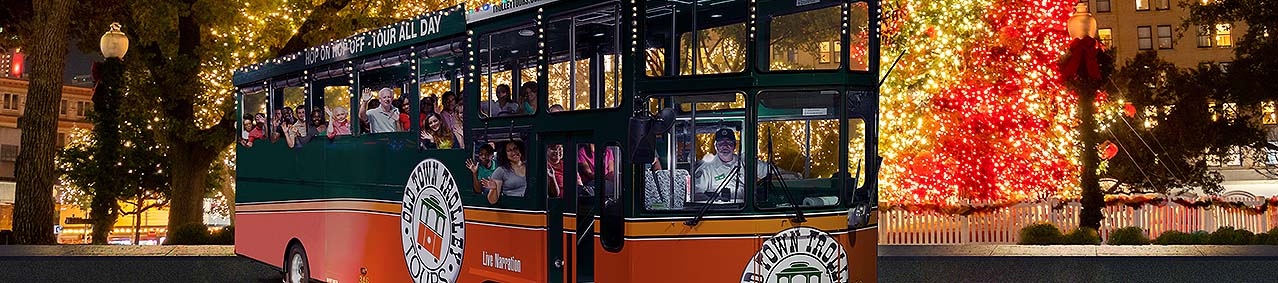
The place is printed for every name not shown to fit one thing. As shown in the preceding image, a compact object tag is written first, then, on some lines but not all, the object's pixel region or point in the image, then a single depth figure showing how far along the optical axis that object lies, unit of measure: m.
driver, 10.74
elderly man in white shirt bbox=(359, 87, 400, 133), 14.56
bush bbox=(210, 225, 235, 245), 24.28
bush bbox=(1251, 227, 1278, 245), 21.28
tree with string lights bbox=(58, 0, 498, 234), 26.30
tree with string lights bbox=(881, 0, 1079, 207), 29.41
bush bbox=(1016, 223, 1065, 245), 22.48
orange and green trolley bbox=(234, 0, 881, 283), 10.68
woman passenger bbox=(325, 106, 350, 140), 15.72
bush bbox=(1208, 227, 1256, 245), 21.09
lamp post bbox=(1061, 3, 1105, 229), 23.66
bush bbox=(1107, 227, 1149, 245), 21.39
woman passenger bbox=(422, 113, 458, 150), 13.27
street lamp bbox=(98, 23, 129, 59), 24.66
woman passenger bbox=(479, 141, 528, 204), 12.12
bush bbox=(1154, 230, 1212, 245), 21.23
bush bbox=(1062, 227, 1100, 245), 21.97
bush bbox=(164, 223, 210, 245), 24.59
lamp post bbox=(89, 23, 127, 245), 24.88
